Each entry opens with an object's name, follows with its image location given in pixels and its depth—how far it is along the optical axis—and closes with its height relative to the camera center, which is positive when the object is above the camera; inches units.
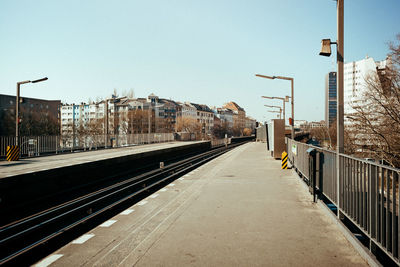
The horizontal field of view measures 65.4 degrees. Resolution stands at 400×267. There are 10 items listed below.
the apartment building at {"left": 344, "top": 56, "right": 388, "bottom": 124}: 4813.5 +997.8
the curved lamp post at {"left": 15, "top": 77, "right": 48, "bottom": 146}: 885.8 +49.3
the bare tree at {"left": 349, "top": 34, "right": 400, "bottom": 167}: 708.7 +40.0
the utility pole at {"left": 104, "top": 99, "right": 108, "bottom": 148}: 1509.7 -39.5
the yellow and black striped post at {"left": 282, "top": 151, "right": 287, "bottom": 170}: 713.1 -66.1
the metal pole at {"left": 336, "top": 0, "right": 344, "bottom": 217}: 290.5 +60.2
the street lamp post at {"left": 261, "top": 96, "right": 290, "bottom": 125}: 1323.3 +147.6
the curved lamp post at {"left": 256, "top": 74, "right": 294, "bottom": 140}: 934.4 +161.1
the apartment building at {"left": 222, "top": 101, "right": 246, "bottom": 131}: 7209.6 +207.5
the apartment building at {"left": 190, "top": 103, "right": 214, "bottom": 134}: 6190.9 +332.0
